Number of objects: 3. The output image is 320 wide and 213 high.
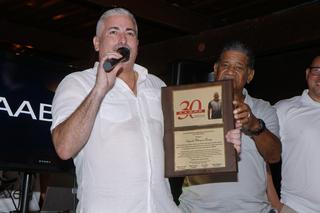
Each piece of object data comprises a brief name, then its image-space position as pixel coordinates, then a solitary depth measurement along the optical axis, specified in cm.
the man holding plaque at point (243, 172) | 221
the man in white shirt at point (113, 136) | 176
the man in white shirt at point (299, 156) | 278
